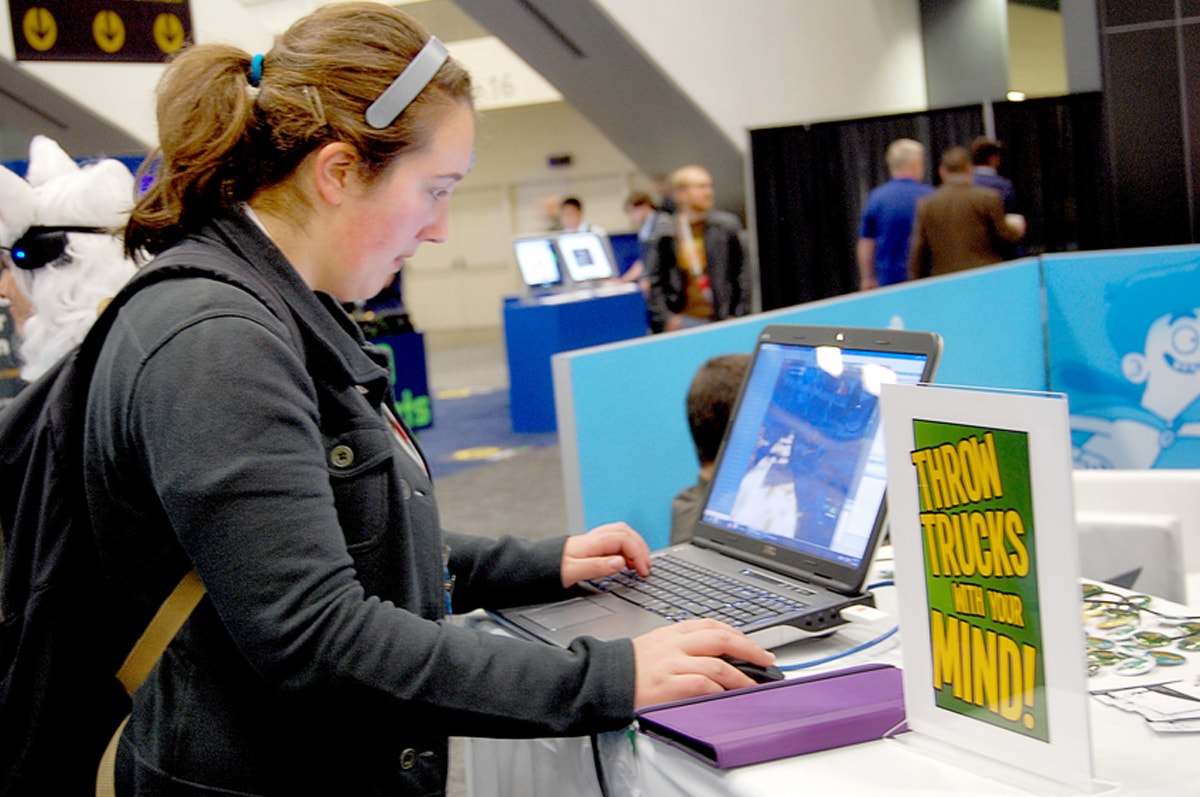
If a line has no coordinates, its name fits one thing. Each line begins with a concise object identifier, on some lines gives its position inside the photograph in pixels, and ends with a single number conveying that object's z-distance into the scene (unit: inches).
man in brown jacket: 230.7
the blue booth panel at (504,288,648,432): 289.0
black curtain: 257.3
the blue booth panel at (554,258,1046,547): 87.4
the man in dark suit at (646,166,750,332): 245.8
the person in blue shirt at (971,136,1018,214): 255.3
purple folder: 37.4
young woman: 35.9
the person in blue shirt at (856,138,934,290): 251.9
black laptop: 49.6
